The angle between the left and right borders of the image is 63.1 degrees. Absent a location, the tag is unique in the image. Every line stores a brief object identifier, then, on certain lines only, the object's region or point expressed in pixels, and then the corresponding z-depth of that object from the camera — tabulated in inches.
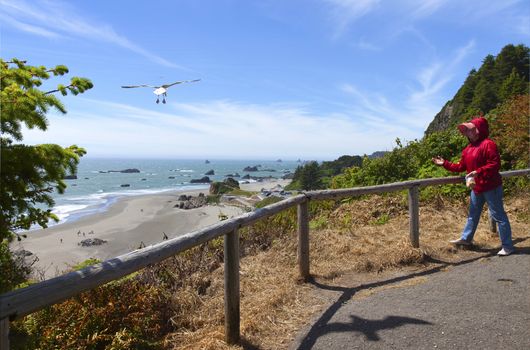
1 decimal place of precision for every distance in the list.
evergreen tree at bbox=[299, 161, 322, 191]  1069.9
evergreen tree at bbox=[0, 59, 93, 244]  118.6
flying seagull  221.8
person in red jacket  246.2
